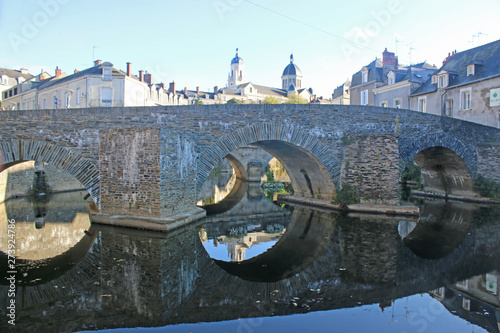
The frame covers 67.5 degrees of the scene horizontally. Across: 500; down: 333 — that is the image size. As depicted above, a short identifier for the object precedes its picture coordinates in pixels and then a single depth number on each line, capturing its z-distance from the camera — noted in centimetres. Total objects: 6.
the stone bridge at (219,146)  1059
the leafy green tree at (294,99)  4876
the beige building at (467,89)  1981
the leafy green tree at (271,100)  4708
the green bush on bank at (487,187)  1672
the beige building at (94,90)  2630
